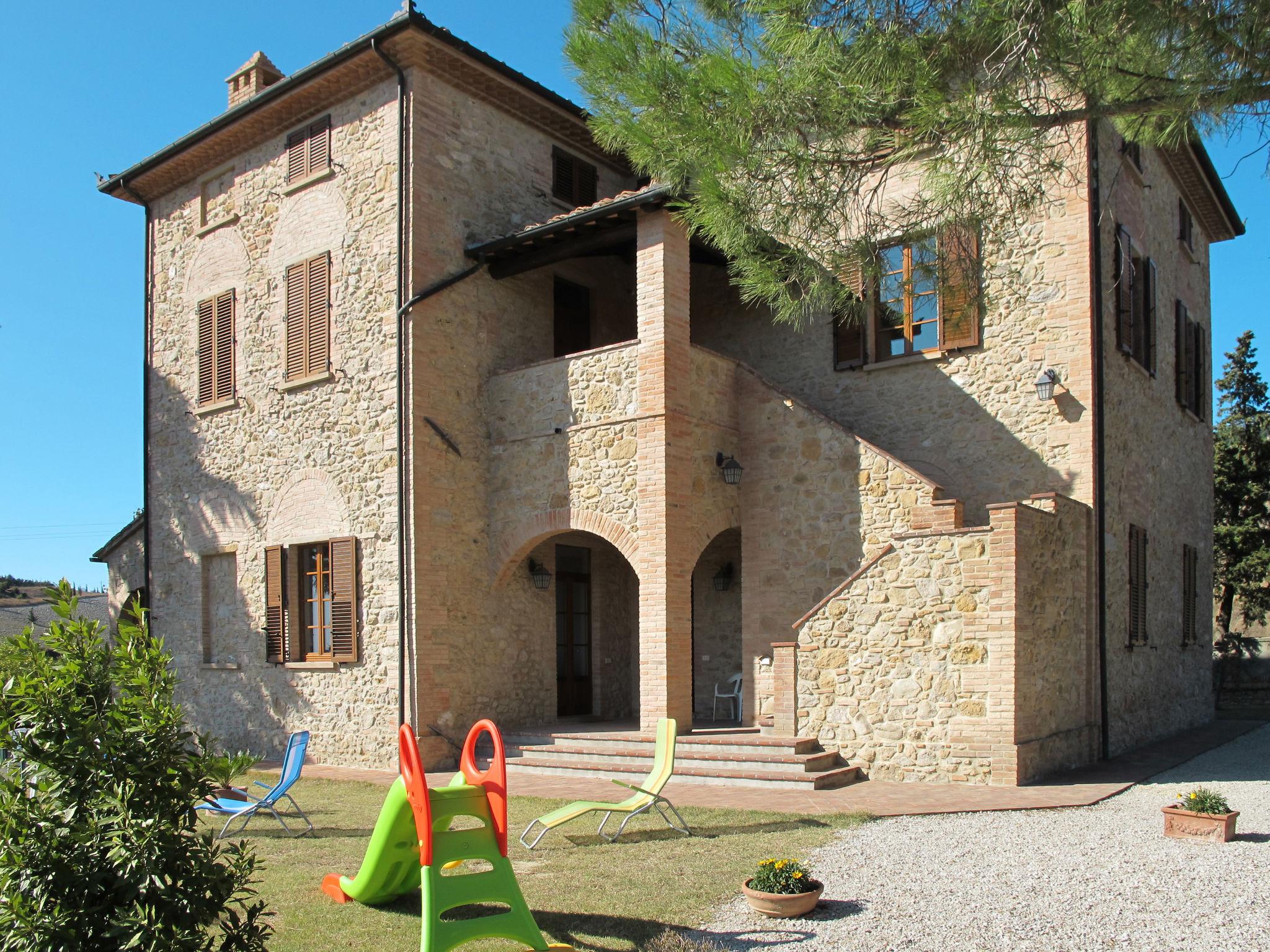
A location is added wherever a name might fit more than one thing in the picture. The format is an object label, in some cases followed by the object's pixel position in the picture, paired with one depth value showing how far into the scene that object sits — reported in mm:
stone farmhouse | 10484
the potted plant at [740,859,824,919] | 5719
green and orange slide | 5188
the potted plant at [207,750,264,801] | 4184
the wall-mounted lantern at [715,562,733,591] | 13789
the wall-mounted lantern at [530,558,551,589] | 13328
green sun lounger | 7648
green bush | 3859
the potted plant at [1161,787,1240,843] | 7523
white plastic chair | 13156
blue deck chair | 8273
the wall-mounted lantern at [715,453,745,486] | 12211
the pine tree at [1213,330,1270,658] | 22625
